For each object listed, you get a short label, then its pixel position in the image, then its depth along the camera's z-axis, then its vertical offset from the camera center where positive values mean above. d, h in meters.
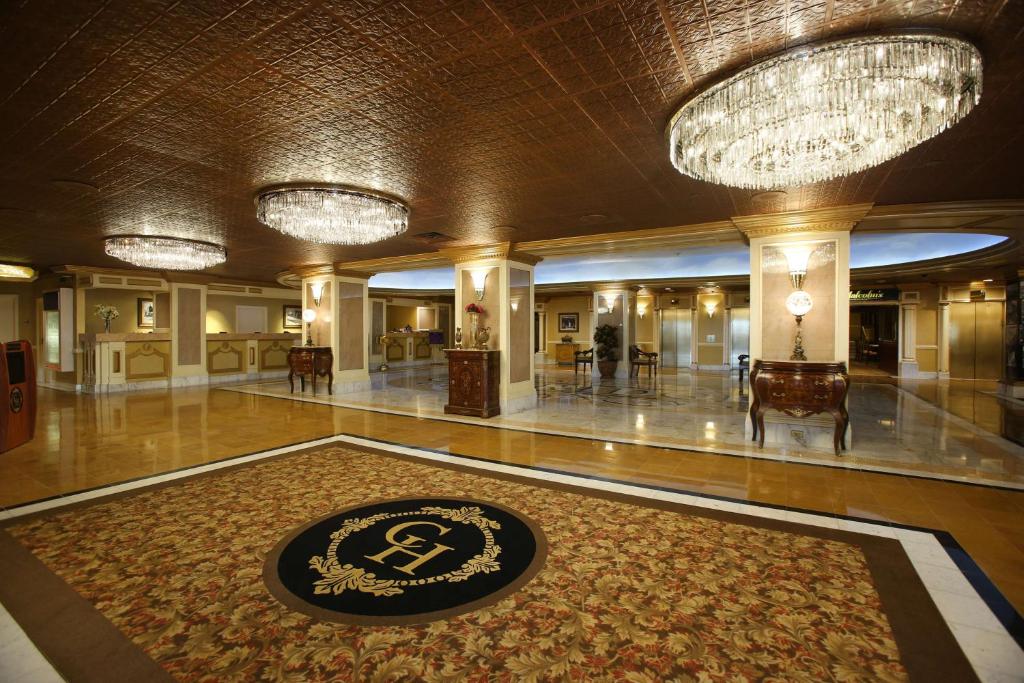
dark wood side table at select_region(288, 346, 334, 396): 9.54 -0.48
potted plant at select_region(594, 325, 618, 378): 12.73 -0.30
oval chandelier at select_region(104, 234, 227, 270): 6.57 +1.29
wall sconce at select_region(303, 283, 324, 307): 9.95 +1.03
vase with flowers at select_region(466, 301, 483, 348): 7.40 +0.31
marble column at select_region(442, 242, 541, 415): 7.30 +0.58
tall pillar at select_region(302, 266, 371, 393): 9.77 +0.41
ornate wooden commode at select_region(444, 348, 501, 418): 7.03 -0.68
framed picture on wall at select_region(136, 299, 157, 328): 12.27 +0.68
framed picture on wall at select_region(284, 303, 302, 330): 15.30 +0.74
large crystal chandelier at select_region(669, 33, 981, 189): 2.19 +1.23
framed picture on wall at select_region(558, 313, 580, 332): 17.34 +0.60
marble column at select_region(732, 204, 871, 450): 5.18 +0.60
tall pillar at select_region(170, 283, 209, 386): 11.25 +0.13
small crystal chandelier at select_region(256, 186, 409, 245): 4.41 +1.25
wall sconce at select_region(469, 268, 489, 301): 7.43 +0.94
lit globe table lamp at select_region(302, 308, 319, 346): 10.02 +0.46
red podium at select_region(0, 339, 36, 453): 2.71 -0.36
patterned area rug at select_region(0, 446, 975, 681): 1.79 -1.27
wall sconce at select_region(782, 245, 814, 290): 5.29 +0.88
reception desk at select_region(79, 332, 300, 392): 10.11 -0.50
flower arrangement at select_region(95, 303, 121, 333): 10.66 +0.61
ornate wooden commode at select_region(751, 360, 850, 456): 4.78 -0.55
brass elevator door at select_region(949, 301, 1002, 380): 12.08 -0.10
